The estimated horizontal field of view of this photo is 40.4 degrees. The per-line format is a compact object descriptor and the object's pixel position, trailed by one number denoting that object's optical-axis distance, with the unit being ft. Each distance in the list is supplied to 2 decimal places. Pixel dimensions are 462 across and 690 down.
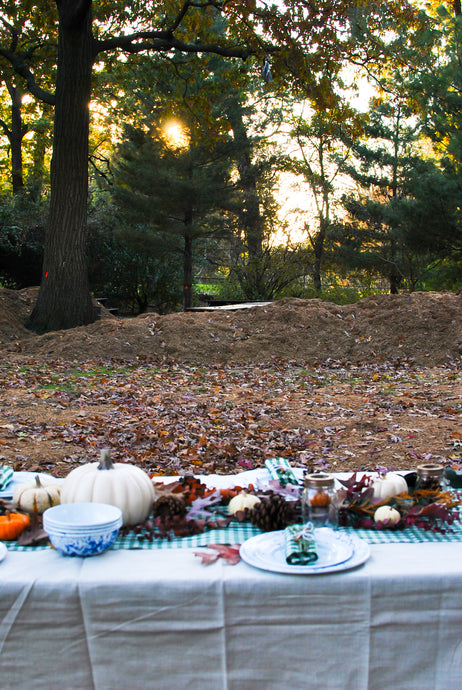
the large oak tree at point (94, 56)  40.29
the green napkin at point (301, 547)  4.84
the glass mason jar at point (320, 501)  5.55
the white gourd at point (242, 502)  6.07
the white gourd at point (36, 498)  6.09
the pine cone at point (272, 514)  5.75
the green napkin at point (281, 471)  7.04
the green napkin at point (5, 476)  7.28
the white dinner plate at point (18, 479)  7.02
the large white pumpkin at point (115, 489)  5.73
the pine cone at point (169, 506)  5.96
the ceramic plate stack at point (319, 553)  4.74
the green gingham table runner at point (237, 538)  5.39
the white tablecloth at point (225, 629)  4.64
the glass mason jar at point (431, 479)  6.39
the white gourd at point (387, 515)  5.72
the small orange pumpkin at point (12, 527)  5.55
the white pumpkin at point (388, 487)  6.18
